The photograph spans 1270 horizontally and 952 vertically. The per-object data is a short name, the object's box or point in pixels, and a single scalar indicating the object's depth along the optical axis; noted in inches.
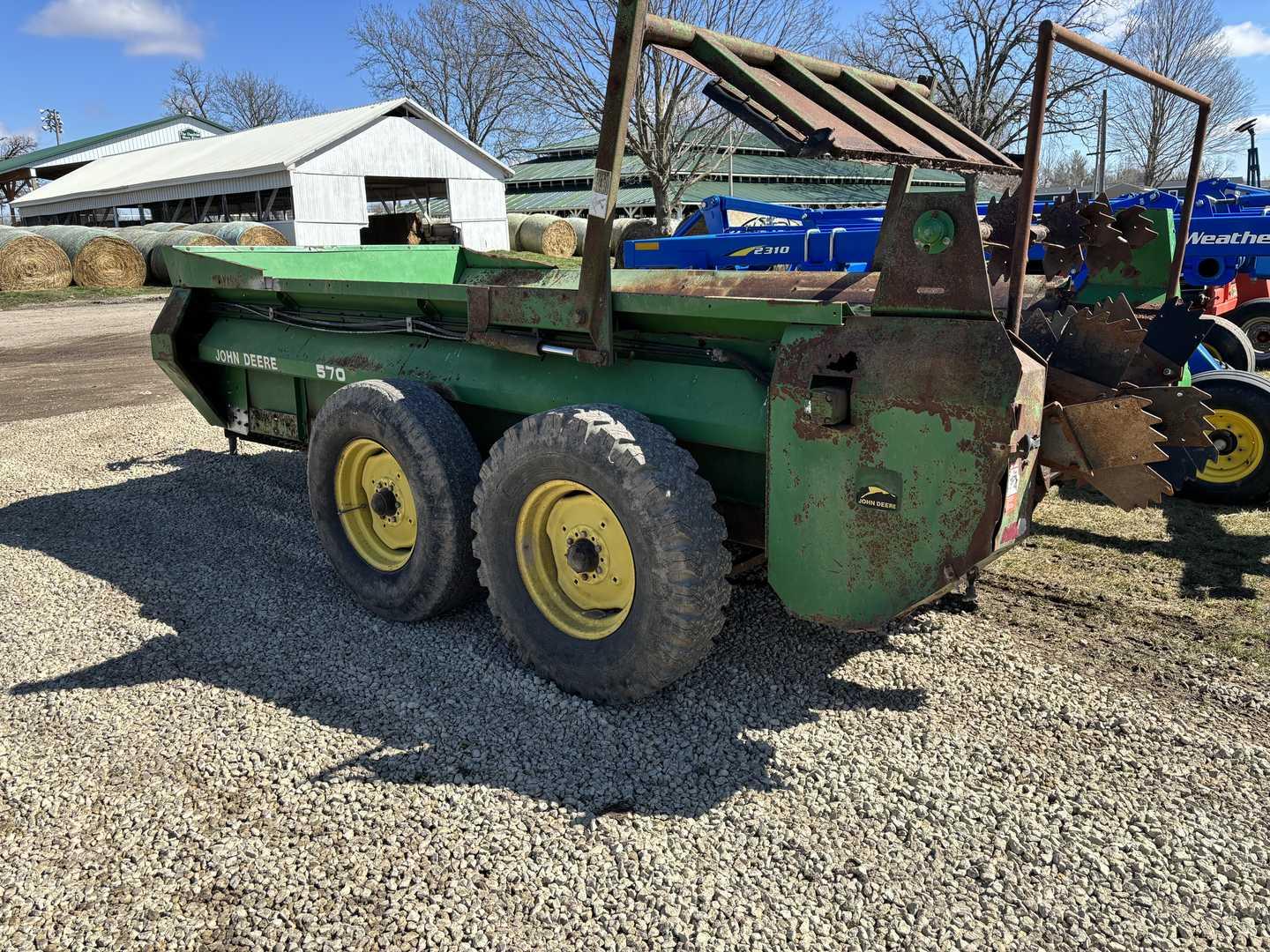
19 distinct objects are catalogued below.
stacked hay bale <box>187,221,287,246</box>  837.2
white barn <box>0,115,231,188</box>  1723.7
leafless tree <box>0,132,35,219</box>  1822.1
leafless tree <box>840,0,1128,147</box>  1397.6
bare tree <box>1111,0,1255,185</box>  1814.7
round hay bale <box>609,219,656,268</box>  631.6
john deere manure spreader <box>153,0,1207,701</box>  108.9
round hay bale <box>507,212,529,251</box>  1088.8
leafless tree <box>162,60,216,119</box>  2576.3
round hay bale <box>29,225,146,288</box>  849.5
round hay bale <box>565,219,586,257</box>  1069.1
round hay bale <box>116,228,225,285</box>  871.4
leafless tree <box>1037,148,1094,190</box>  2908.5
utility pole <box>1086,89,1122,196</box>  732.7
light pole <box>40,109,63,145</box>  2773.1
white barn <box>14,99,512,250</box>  1026.1
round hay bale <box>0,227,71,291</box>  805.2
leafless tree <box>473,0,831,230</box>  1059.3
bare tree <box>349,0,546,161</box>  1841.8
